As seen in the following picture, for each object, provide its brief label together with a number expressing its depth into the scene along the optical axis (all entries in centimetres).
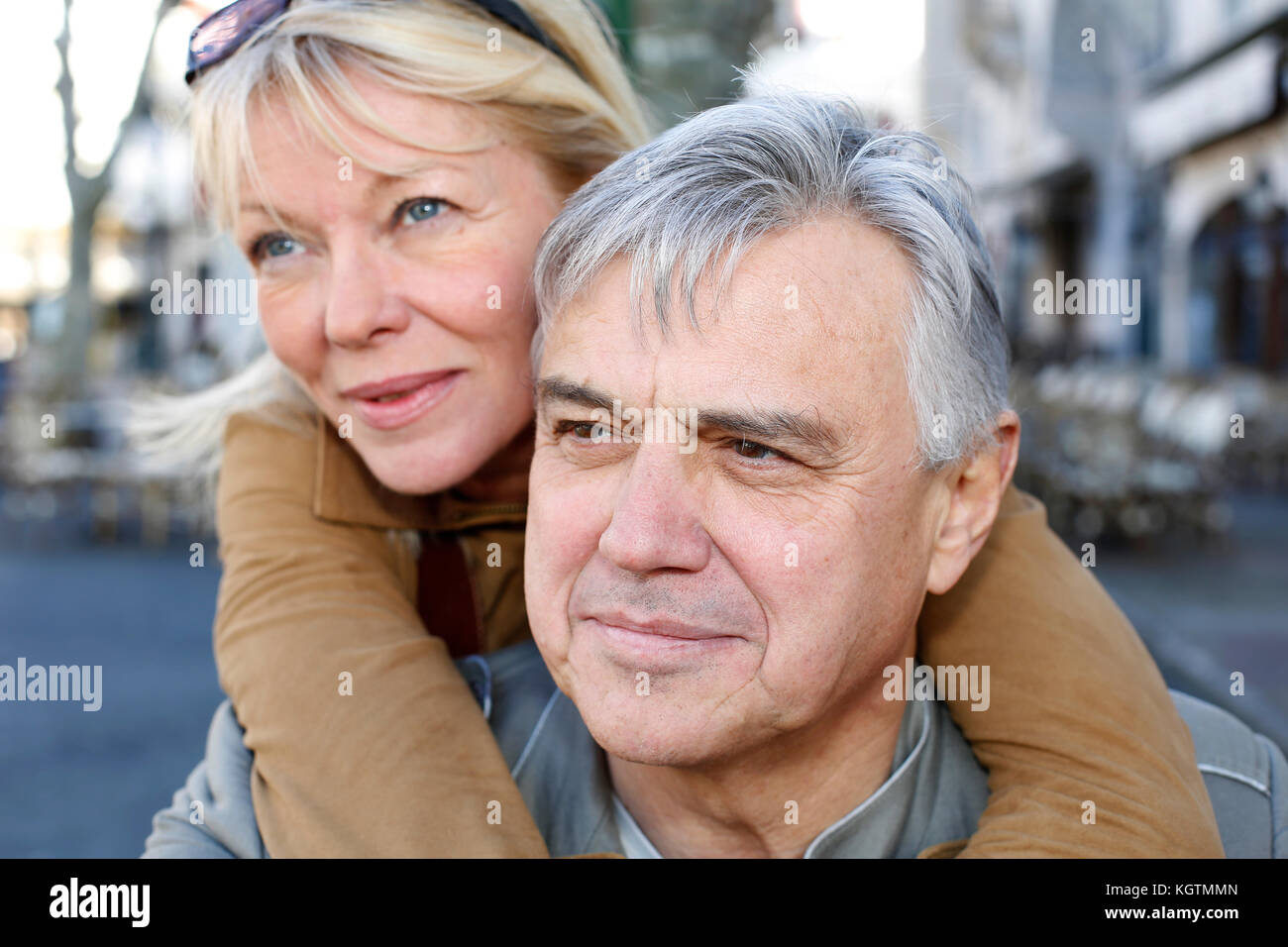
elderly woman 46
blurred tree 813
